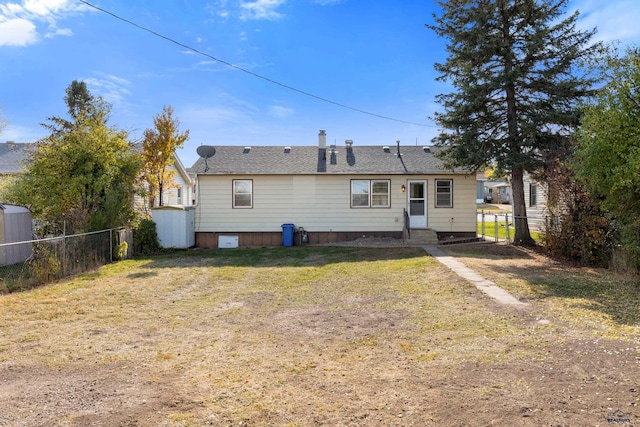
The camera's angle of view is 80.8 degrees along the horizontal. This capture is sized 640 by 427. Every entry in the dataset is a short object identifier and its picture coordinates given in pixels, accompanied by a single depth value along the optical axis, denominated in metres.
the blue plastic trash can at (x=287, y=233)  15.57
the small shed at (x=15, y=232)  10.32
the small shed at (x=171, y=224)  14.65
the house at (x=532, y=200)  18.08
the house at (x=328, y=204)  15.77
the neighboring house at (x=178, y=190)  19.08
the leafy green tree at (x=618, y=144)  7.42
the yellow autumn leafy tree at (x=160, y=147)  17.73
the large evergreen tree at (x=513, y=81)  12.38
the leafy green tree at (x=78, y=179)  10.52
